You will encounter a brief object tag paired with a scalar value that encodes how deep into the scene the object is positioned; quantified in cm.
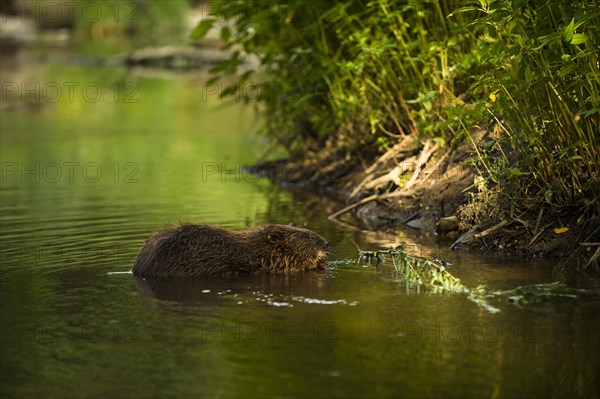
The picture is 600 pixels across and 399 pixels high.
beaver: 1612
